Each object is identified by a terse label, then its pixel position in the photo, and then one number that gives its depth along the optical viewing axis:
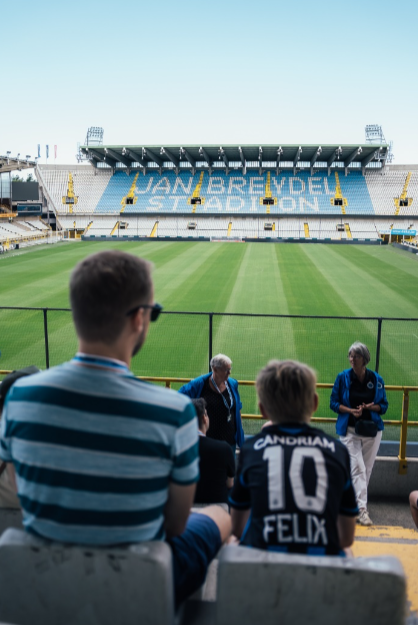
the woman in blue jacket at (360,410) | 5.38
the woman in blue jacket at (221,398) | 5.09
